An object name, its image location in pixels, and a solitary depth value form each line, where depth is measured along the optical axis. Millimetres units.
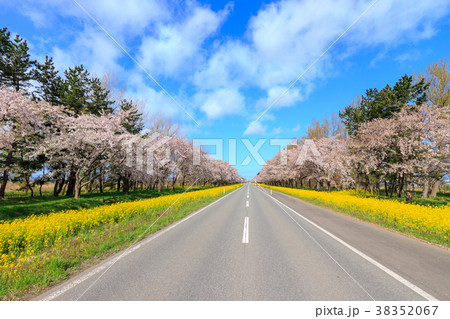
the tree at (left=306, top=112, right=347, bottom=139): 35856
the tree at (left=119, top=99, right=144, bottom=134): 30814
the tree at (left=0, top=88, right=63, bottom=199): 13516
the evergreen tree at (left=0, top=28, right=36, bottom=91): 19031
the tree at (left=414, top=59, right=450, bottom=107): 25000
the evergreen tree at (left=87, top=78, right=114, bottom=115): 26531
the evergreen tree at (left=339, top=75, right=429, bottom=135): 23172
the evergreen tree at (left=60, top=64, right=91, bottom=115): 23656
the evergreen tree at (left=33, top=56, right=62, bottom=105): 22859
